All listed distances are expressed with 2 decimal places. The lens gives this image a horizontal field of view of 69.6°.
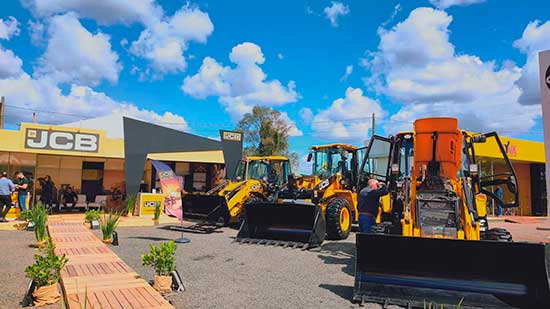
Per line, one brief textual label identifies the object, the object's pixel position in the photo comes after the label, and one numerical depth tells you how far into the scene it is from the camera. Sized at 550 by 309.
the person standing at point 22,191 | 13.06
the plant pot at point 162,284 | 5.37
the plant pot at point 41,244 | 8.74
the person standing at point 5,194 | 11.85
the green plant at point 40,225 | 8.69
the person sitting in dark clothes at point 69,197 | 19.19
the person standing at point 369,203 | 7.65
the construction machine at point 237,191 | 11.80
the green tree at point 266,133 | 33.62
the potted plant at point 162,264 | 5.38
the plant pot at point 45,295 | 4.76
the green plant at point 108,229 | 9.27
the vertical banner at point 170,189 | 9.80
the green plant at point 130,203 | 14.70
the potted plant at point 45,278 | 4.75
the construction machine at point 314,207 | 9.52
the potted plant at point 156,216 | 14.21
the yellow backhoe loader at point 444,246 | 4.82
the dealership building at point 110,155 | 14.12
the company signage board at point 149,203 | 15.20
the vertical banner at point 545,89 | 4.97
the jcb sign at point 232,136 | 16.52
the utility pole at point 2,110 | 31.64
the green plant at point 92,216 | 12.24
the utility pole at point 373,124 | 32.59
